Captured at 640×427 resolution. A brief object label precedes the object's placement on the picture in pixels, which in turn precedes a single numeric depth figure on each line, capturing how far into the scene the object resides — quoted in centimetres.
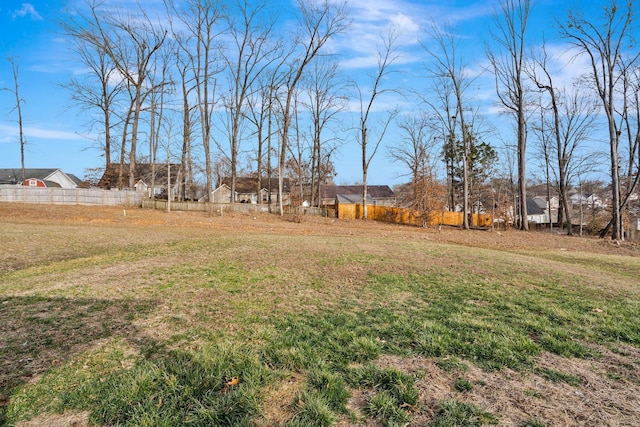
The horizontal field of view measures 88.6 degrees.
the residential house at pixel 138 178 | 3241
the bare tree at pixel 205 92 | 2738
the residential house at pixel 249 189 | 5662
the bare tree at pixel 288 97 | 2690
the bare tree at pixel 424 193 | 2583
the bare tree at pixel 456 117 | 2278
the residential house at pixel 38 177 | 4481
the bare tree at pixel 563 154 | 2503
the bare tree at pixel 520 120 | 2275
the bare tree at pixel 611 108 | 1975
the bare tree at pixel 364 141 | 2840
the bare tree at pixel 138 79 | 2873
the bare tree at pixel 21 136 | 3444
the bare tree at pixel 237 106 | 2889
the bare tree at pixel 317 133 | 3260
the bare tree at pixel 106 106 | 3178
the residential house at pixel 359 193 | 5925
